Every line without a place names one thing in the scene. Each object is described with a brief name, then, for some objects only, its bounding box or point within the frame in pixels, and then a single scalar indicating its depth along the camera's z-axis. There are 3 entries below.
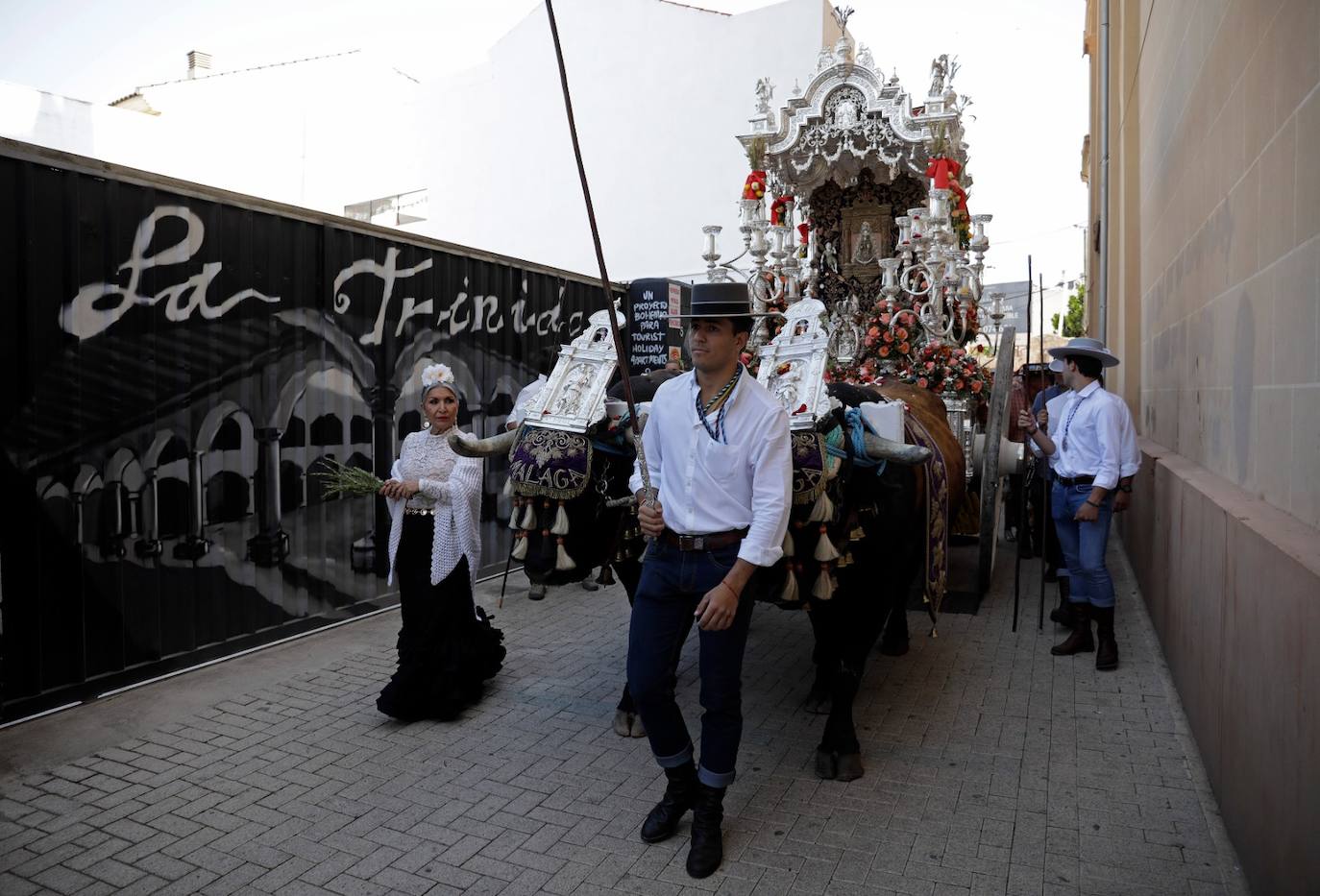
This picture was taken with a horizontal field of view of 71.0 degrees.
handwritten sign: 11.78
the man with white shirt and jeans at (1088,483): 5.35
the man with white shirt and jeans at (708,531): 3.11
